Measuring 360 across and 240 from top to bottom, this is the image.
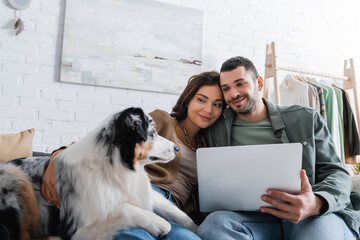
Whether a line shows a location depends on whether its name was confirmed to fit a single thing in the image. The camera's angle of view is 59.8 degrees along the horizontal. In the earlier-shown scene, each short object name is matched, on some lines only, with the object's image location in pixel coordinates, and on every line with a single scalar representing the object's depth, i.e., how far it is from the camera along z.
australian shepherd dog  1.16
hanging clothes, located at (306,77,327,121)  2.96
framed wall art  2.76
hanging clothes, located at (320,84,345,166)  2.96
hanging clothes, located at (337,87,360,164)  3.06
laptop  1.21
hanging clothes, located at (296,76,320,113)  2.94
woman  1.62
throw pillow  1.66
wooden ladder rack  3.05
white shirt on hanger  2.94
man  1.28
